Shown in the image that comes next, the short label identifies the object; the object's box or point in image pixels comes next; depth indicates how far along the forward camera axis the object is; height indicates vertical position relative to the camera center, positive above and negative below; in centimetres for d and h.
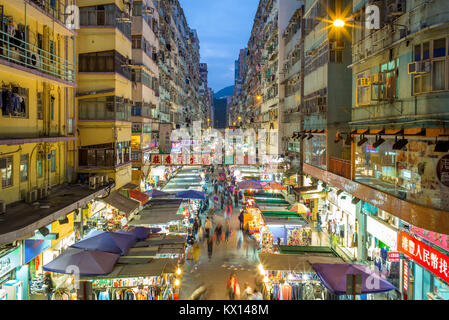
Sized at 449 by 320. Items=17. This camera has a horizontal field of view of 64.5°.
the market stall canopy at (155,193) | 2668 -335
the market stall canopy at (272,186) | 2999 -317
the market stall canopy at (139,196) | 2425 -323
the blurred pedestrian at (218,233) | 2400 -569
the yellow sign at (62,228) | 1634 -379
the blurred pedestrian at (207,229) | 2290 -532
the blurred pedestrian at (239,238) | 2330 -619
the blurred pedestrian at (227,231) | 2490 -596
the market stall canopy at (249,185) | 3085 -315
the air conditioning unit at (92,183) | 1916 -179
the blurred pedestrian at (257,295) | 1371 -568
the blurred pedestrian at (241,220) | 2729 -542
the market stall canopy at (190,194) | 2767 -357
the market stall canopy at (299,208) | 2261 -381
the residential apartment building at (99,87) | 2205 +395
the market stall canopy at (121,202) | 1971 -306
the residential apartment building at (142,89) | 2989 +542
